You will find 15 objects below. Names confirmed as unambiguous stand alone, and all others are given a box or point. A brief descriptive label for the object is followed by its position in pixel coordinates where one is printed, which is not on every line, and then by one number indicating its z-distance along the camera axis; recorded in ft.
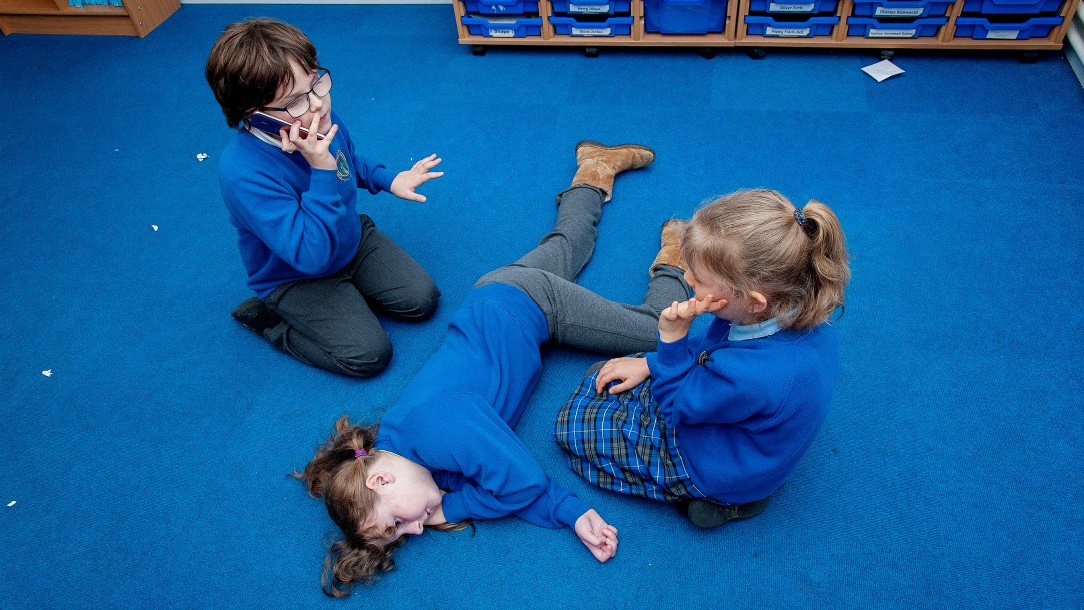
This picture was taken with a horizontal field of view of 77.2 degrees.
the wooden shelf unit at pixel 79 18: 10.58
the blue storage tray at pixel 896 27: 8.05
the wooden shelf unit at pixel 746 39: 7.94
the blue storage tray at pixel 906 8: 7.88
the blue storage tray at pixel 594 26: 8.80
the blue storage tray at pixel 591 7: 8.68
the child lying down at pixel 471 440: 4.58
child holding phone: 4.75
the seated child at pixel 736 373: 3.44
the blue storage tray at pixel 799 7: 8.24
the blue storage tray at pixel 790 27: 8.32
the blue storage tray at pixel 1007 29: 7.77
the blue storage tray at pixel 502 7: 8.86
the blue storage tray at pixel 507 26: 9.03
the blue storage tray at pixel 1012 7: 7.64
